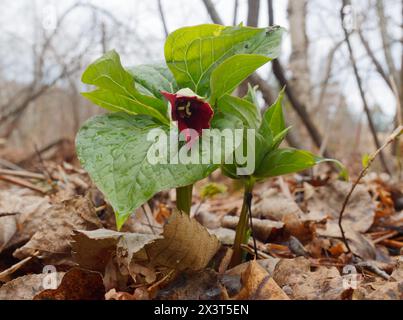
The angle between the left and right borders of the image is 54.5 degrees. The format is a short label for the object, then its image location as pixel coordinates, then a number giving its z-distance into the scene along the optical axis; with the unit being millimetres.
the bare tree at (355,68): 1702
